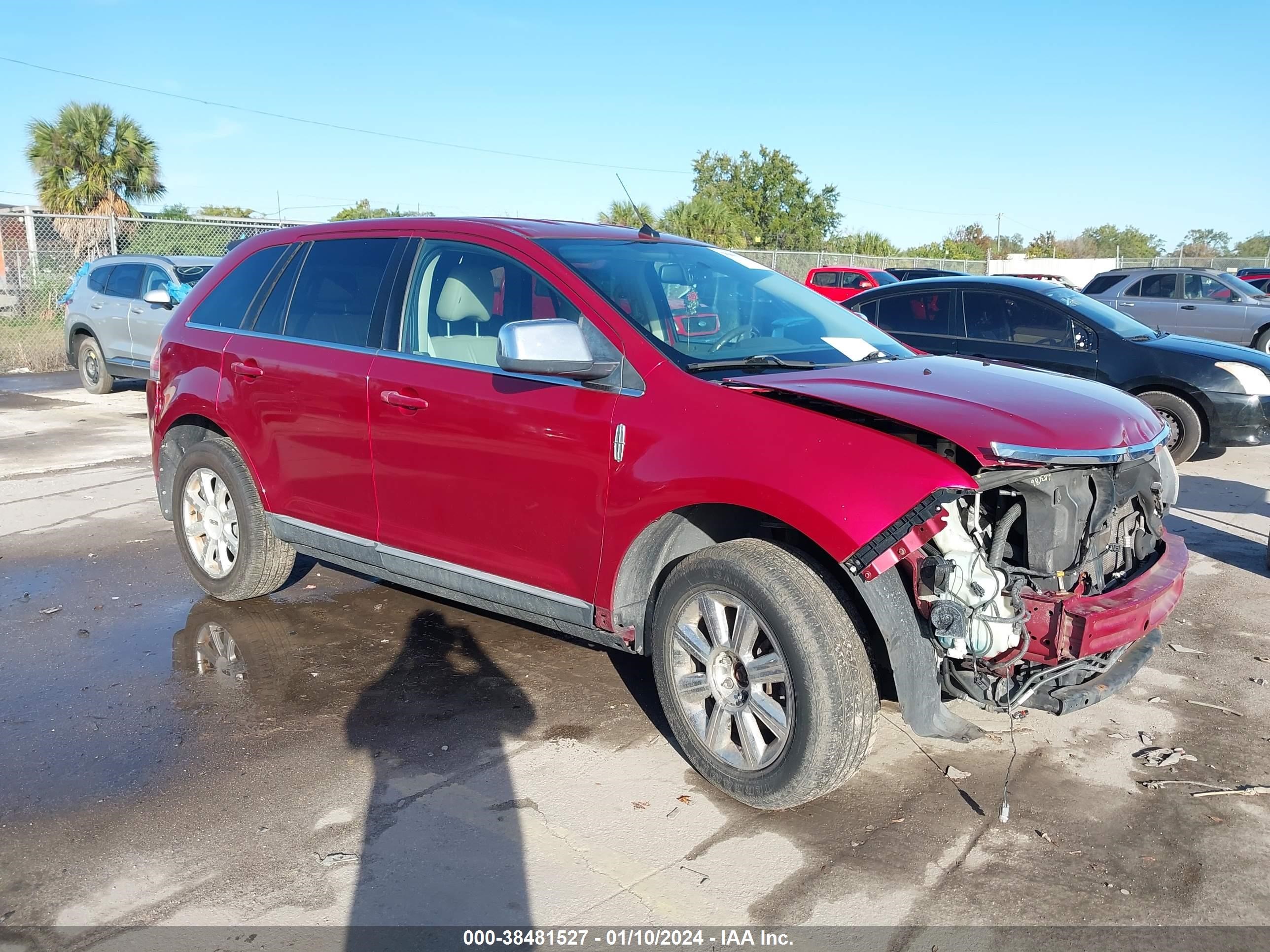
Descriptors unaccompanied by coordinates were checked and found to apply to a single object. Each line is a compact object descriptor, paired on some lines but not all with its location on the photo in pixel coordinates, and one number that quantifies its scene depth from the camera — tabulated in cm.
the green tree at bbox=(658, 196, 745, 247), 3244
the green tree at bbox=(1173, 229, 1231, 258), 6222
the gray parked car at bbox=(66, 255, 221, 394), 1342
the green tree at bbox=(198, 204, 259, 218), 4662
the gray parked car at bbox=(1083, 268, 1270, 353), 1614
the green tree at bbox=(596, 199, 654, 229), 2688
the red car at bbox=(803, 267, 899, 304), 2491
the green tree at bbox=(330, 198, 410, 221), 3237
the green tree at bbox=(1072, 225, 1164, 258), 6456
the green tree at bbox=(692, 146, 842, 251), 4353
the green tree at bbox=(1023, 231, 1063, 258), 5953
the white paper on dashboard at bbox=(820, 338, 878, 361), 436
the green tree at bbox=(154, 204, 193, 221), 3791
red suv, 334
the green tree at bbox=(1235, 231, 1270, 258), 5575
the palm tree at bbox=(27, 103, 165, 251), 2425
